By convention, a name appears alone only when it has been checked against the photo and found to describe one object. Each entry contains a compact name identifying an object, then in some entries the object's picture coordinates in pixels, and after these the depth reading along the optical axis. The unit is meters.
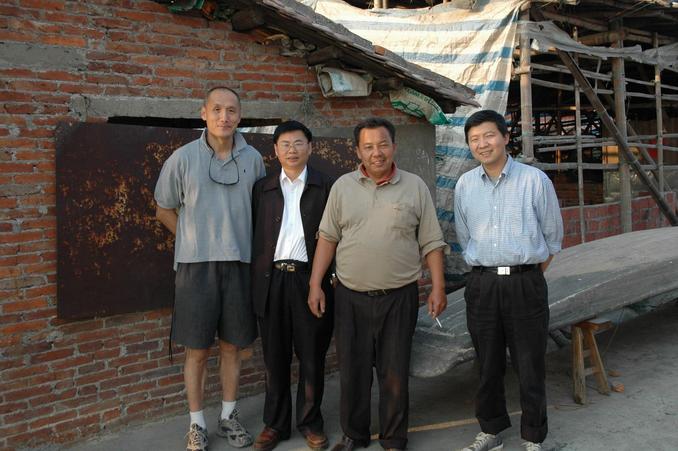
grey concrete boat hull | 4.11
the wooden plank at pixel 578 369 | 4.71
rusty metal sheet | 4.12
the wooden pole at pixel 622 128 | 8.70
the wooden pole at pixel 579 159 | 8.20
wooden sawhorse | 4.72
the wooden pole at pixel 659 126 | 9.42
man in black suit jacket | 3.89
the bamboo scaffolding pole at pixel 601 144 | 8.30
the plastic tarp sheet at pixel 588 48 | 7.23
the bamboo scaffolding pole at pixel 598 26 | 7.71
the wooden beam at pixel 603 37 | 8.61
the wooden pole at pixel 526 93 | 7.20
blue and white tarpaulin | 6.87
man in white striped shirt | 3.64
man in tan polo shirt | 3.65
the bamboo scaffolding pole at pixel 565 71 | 7.82
